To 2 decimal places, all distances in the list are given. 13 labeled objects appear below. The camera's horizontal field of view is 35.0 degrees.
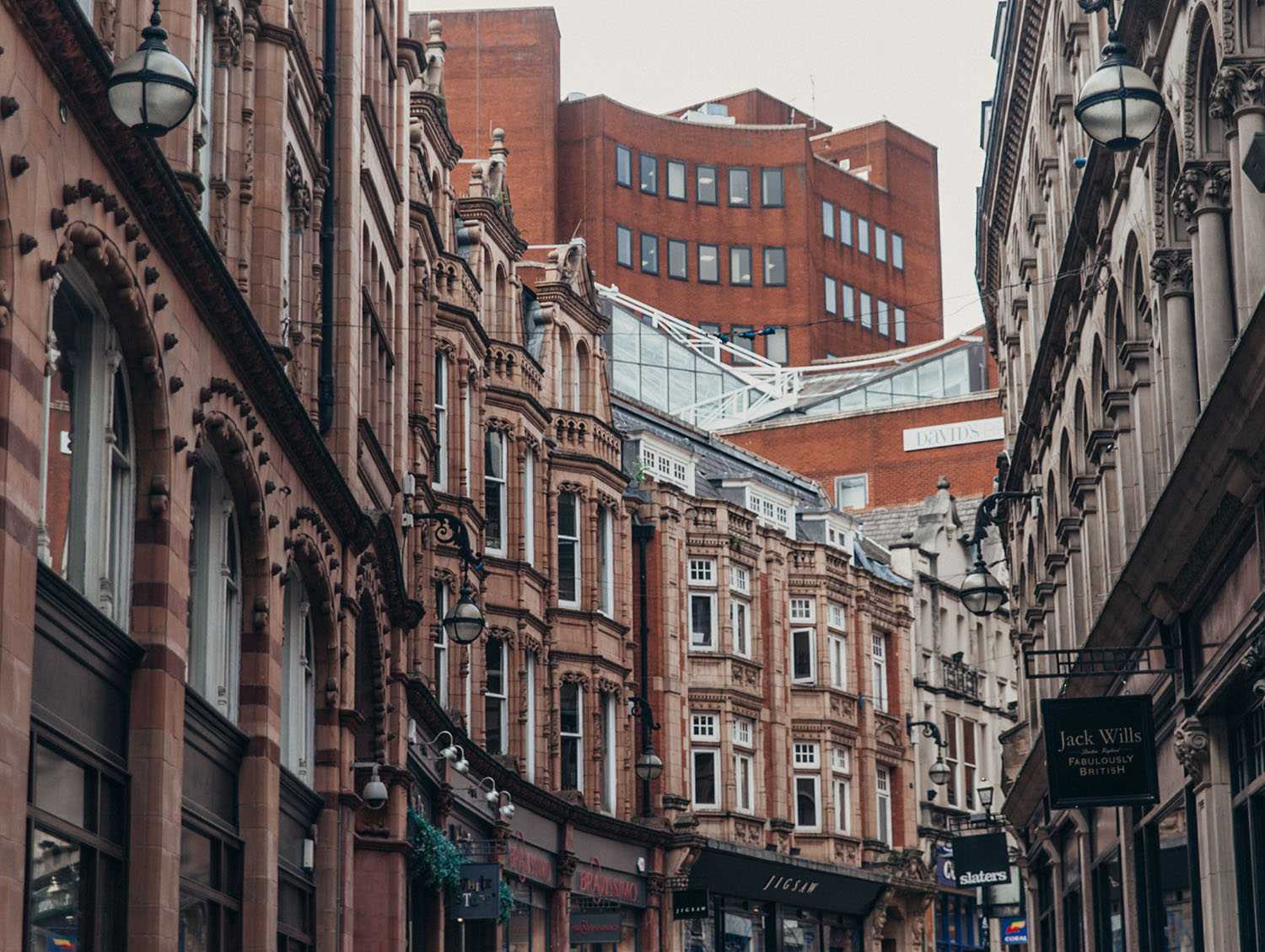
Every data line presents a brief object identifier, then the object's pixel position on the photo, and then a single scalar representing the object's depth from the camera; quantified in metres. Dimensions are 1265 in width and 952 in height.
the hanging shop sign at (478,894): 31.88
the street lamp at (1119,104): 14.04
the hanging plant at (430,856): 29.67
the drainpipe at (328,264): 24.03
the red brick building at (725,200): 85.19
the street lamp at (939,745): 53.27
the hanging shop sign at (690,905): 48.59
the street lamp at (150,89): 12.09
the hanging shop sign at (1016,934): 48.56
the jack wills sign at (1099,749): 19.50
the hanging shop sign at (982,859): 40.00
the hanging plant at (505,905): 34.46
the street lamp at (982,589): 26.11
